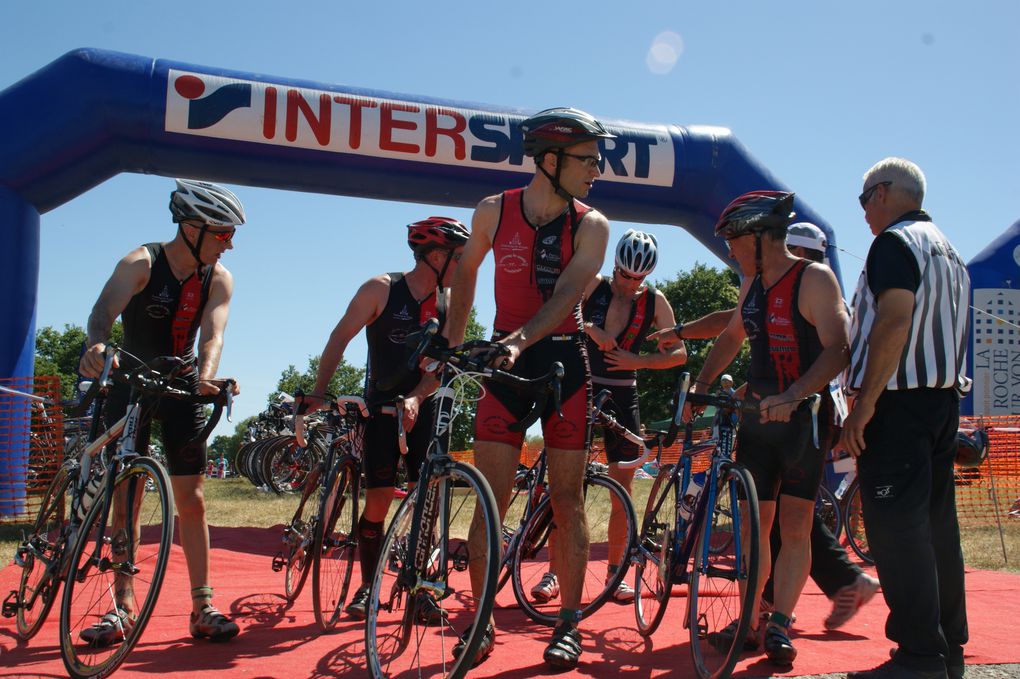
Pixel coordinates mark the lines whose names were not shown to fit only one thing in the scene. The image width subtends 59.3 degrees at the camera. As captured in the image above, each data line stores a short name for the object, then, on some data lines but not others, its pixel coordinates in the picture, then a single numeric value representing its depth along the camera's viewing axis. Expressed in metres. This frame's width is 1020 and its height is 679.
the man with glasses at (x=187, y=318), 4.56
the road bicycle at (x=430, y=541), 3.41
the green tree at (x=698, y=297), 46.11
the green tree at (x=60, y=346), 69.12
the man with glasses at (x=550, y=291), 4.08
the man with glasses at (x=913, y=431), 3.67
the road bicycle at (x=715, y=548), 3.81
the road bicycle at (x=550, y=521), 5.26
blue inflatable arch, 9.27
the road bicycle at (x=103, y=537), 3.85
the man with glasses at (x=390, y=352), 5.32
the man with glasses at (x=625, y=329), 6.20
